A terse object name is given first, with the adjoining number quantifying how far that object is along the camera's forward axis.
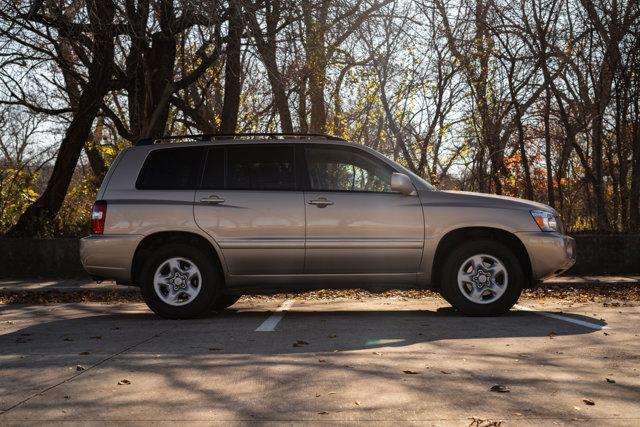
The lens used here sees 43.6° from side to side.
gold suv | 8.49
